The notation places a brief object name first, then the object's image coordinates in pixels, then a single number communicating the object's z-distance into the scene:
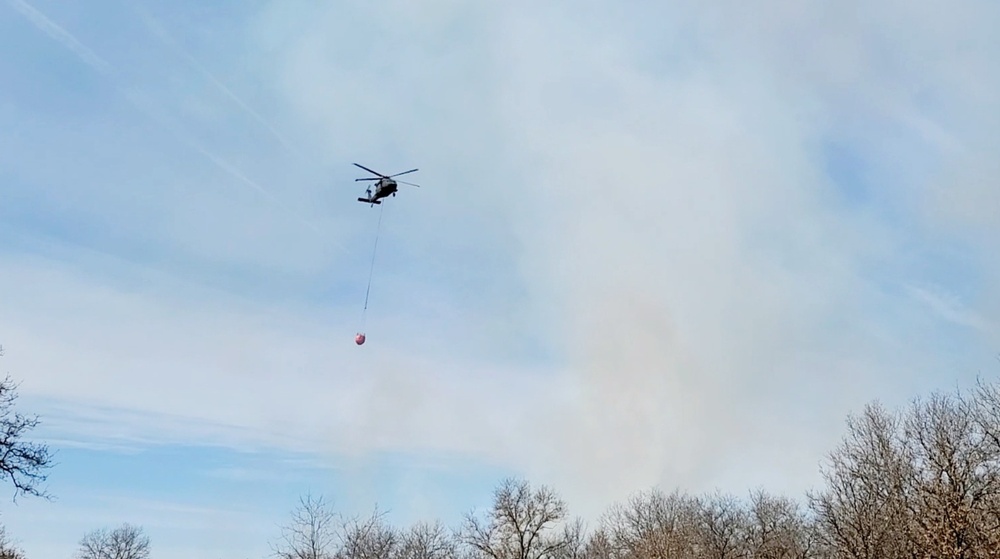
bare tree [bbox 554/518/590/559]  63.28
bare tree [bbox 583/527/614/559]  64.96
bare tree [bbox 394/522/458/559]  58.88
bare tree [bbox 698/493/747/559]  67.38
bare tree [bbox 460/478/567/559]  53.28
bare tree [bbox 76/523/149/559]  69.44
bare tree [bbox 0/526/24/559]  34.81
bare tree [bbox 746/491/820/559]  56.38
